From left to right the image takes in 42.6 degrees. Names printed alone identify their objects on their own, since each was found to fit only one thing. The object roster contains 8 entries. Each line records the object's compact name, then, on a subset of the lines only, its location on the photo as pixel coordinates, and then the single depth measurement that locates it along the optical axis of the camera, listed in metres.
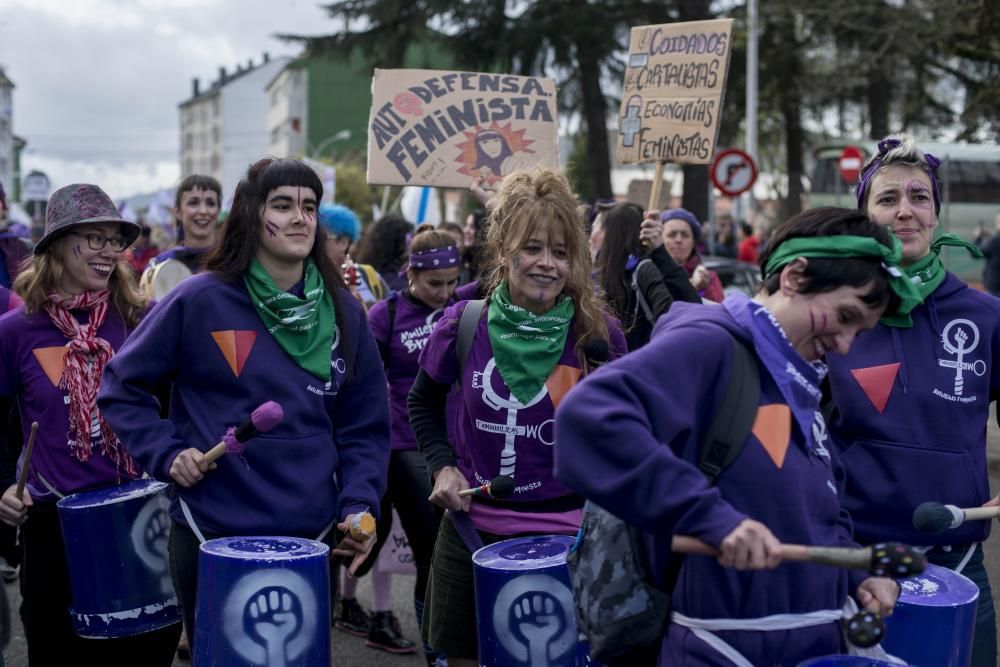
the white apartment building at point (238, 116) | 108.00
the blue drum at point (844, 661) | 2.51
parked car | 13.39
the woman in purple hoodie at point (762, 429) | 2.42
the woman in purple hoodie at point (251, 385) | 3.59
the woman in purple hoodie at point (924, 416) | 3.49
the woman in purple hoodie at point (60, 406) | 4.24
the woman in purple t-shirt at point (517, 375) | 3.83
